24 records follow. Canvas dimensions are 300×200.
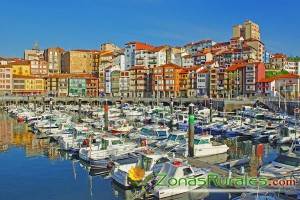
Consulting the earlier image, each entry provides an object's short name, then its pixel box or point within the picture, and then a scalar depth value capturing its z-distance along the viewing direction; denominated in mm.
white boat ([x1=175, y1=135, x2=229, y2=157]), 30422
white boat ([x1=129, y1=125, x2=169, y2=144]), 37094
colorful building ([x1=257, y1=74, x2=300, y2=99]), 84062
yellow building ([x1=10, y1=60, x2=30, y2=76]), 124069
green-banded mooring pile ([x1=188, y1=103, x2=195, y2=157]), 29109
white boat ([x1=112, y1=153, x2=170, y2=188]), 22188
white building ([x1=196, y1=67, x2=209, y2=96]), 99750
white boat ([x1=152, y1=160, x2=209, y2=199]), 19734
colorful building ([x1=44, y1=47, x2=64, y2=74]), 151375
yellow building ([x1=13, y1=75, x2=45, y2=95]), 112562
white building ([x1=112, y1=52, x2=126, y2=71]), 127625
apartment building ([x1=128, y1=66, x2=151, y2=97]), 109875
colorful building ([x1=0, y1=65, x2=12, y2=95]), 110062
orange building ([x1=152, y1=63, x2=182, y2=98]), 104688
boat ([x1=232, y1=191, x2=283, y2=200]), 16789
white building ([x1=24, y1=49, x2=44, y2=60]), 153575
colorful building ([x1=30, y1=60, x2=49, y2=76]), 131000
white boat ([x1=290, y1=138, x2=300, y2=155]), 31514
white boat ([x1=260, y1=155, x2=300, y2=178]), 21828
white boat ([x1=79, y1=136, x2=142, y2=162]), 28262
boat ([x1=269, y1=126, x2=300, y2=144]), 37219
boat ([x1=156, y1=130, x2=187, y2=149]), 32562
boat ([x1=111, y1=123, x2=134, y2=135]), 41781
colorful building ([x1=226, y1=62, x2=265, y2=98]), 92062
